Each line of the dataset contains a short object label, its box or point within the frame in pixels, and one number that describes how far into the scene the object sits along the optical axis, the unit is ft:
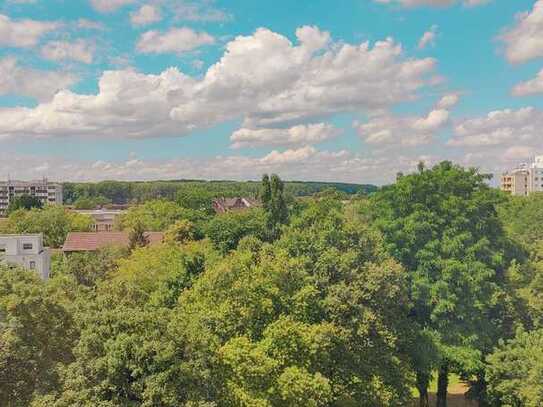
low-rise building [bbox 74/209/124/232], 336.94
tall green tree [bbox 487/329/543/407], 77.82
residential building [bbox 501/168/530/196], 524.93
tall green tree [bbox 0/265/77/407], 61.31
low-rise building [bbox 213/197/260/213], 451.85
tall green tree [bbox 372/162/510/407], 96.63
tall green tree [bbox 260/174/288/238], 156.46
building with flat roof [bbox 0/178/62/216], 584.81
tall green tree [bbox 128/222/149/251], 192.68
